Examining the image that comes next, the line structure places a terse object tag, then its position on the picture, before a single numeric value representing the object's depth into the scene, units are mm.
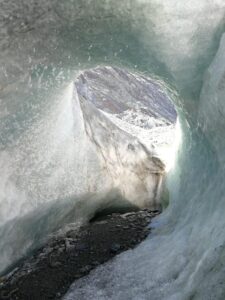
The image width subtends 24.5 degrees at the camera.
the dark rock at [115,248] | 4336
